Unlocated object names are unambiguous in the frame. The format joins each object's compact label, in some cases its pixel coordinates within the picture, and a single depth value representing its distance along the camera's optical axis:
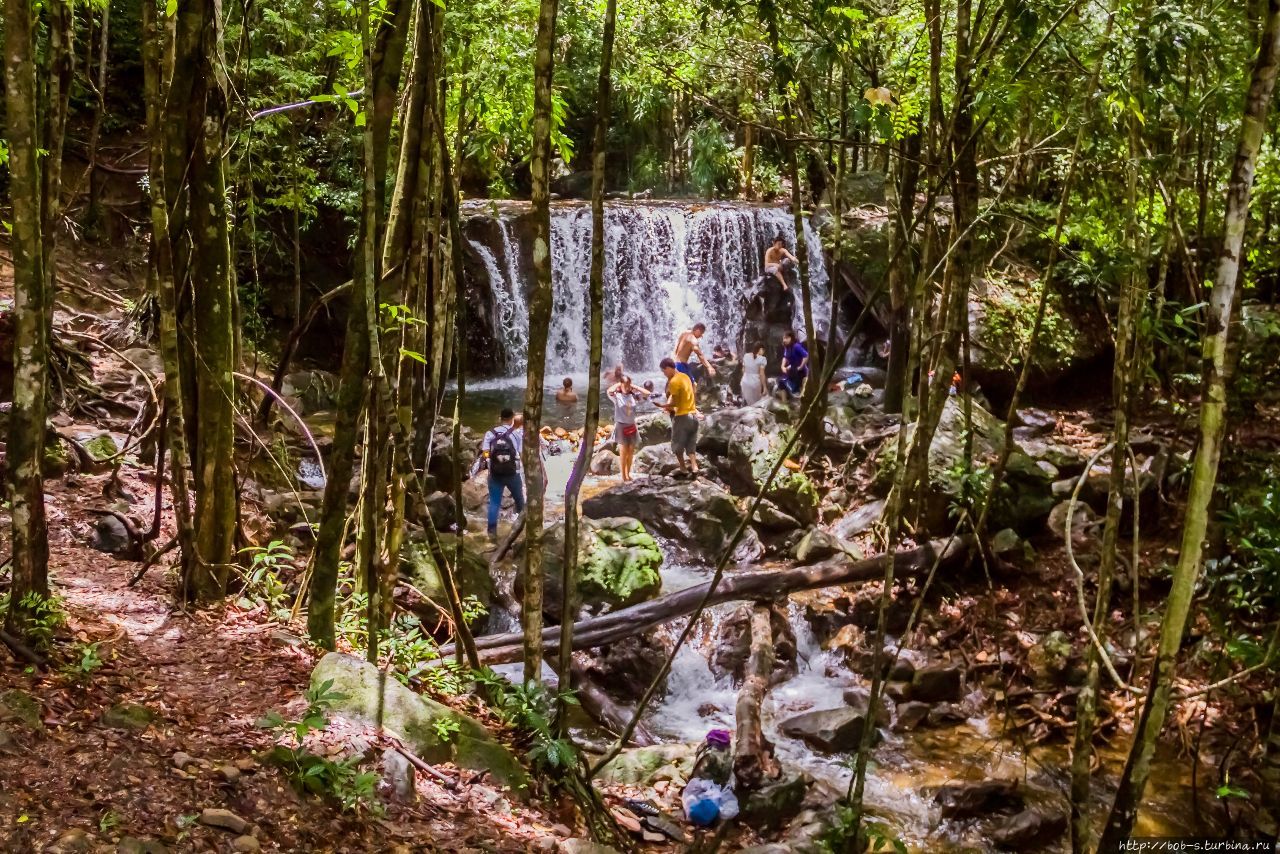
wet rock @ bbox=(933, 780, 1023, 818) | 6.04
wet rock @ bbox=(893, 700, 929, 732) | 7.31
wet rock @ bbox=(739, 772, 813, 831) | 5.67
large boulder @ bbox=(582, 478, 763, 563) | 10.18
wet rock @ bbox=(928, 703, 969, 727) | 7.39
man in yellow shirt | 11.03
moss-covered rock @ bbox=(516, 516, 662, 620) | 8.42
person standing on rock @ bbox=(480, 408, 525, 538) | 9.95
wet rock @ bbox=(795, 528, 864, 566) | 9.05
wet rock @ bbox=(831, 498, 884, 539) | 9.88
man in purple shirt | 14.31
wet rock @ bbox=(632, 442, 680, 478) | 12.15
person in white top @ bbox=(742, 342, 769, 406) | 14.69
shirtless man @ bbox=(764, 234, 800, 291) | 16.39
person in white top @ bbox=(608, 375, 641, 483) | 11.20
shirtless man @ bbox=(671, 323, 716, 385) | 12.55
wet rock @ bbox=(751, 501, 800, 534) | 10.18
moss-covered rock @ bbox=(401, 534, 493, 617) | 7.70
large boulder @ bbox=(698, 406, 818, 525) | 10.52
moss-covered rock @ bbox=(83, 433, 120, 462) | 8.01
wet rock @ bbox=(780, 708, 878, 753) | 6.91
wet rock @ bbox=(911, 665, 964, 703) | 7.65
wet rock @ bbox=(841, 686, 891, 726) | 7.37
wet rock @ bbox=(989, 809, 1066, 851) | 5.79
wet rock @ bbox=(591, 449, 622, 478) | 12.84
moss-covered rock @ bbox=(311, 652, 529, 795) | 4.21
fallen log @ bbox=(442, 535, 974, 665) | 6.88
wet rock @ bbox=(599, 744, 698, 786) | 5.94
